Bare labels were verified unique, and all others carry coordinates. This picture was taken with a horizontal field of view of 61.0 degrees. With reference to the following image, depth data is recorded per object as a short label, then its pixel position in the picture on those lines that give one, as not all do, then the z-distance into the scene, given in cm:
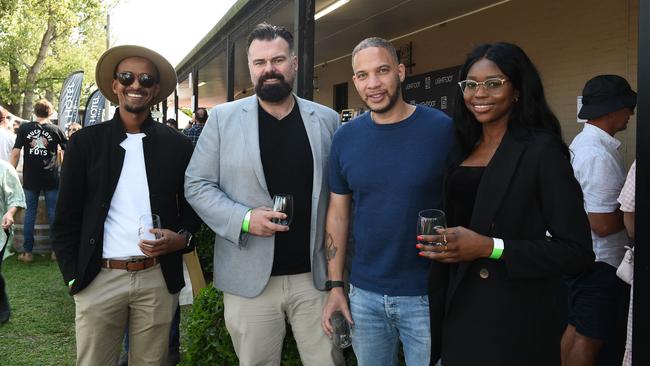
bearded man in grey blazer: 281
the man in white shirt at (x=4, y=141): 882
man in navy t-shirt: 251
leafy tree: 2461
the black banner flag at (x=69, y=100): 1449
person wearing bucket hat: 347
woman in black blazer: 202
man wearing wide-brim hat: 299
